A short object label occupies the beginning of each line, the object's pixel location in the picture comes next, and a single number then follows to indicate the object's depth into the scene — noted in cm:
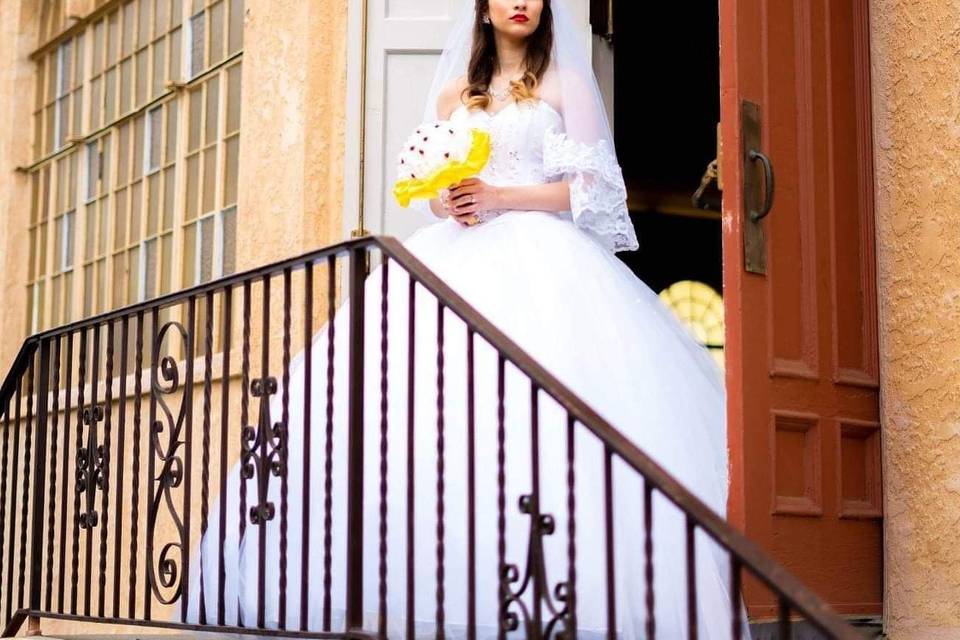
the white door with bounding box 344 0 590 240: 602
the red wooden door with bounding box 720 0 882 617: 409
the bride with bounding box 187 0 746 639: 377
